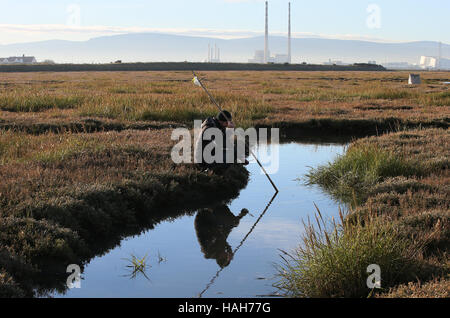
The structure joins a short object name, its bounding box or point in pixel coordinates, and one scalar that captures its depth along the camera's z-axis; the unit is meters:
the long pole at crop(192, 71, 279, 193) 13.22
